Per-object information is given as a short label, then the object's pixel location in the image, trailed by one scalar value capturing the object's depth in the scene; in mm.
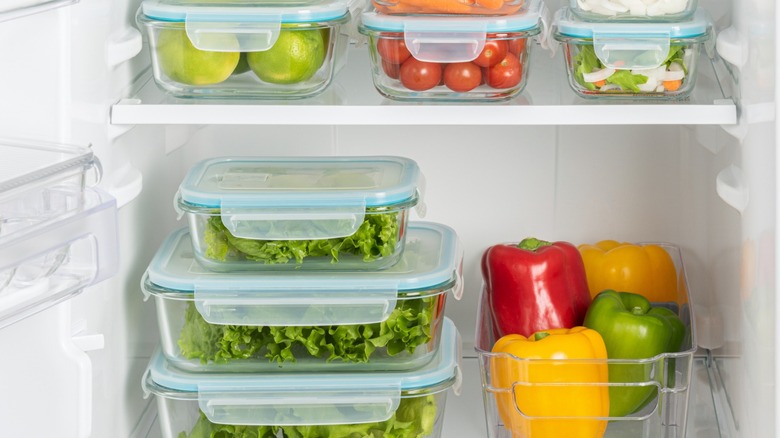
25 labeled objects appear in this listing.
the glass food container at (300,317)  1367
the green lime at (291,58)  1346
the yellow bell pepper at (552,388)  1393
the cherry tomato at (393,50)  1342
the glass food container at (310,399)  1372
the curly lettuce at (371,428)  1377
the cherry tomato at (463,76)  1342
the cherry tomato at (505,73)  1340
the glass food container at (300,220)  1357
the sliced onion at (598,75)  1344
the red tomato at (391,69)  1352
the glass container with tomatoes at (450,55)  1326
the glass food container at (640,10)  1341
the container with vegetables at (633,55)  1332
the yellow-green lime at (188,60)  1353
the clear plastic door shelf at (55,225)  1113
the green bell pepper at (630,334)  1435
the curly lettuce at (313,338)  1370
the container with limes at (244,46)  1340
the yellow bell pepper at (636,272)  1543
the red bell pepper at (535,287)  1485
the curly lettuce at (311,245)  1362
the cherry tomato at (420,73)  1343
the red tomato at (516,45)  1340
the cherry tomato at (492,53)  1334
